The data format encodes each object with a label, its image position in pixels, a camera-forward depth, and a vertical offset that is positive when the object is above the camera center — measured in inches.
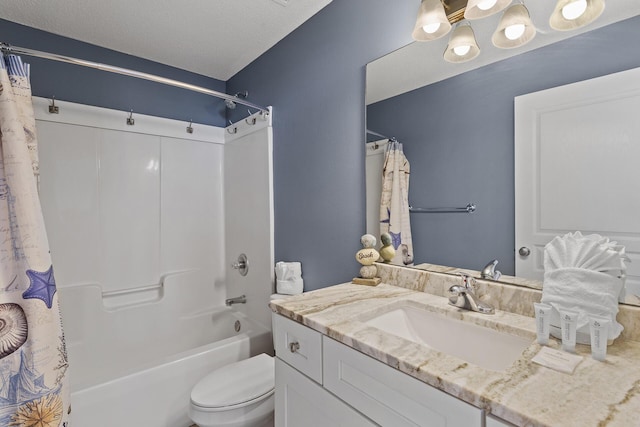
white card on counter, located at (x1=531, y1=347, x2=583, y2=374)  25.2 -12.9
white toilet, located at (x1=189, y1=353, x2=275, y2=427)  49.8 -31.1
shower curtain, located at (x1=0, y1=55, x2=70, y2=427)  44.1 -12.9
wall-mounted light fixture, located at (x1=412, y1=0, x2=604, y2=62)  35.3 +24.5
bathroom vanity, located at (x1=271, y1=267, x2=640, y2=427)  21.5 -13.4
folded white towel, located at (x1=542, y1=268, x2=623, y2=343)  28.7 -8.4
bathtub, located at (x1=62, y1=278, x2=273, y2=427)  56.1 -32.9
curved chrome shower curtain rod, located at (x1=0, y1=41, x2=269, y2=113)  51.0 +29.4
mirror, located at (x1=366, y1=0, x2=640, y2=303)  34.5 +15.1
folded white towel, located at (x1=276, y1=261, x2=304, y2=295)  72.6 -15.7
